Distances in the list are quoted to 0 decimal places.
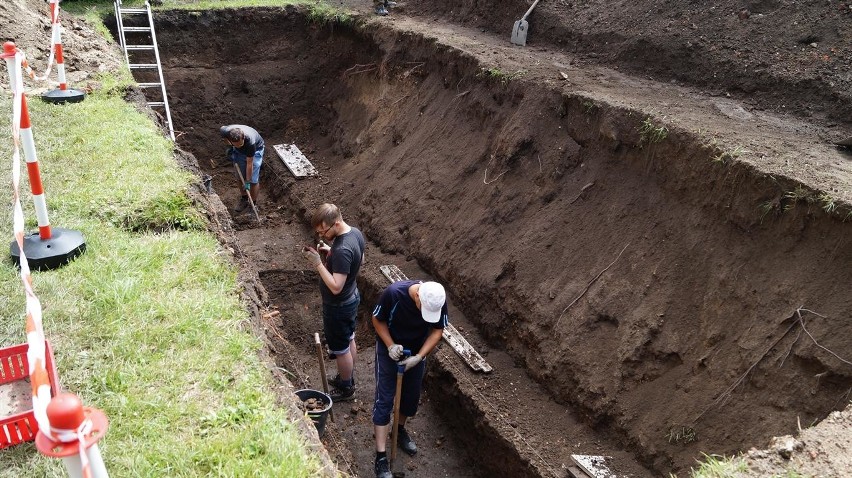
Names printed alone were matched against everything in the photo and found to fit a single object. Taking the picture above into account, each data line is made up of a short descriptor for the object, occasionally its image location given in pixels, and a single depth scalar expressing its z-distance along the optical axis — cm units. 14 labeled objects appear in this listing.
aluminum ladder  1086
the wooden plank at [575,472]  516
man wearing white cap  504
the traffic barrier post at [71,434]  183
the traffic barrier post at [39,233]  421
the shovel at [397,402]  532
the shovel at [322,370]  581
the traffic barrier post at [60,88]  765
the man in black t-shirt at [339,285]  559
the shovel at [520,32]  1029
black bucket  498
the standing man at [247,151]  946
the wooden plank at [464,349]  646
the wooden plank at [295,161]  1097
